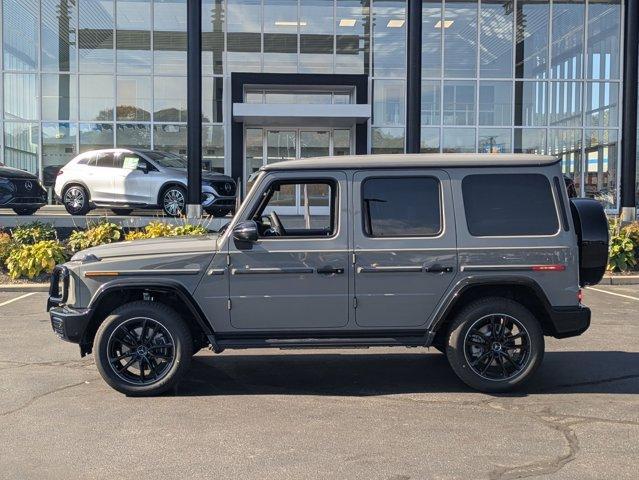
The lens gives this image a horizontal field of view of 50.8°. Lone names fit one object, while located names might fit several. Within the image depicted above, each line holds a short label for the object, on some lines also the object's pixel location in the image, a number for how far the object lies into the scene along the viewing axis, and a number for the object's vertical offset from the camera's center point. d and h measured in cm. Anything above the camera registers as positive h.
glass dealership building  2323 +522
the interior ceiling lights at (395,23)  2356 +705
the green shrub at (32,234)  1369 -24
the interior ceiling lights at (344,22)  2362 +709
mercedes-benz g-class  572 -44
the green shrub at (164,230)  1288 -14
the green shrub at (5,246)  1309 -47
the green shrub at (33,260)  1256 -71
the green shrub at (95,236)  1320 -27
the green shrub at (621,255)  1384 -61
